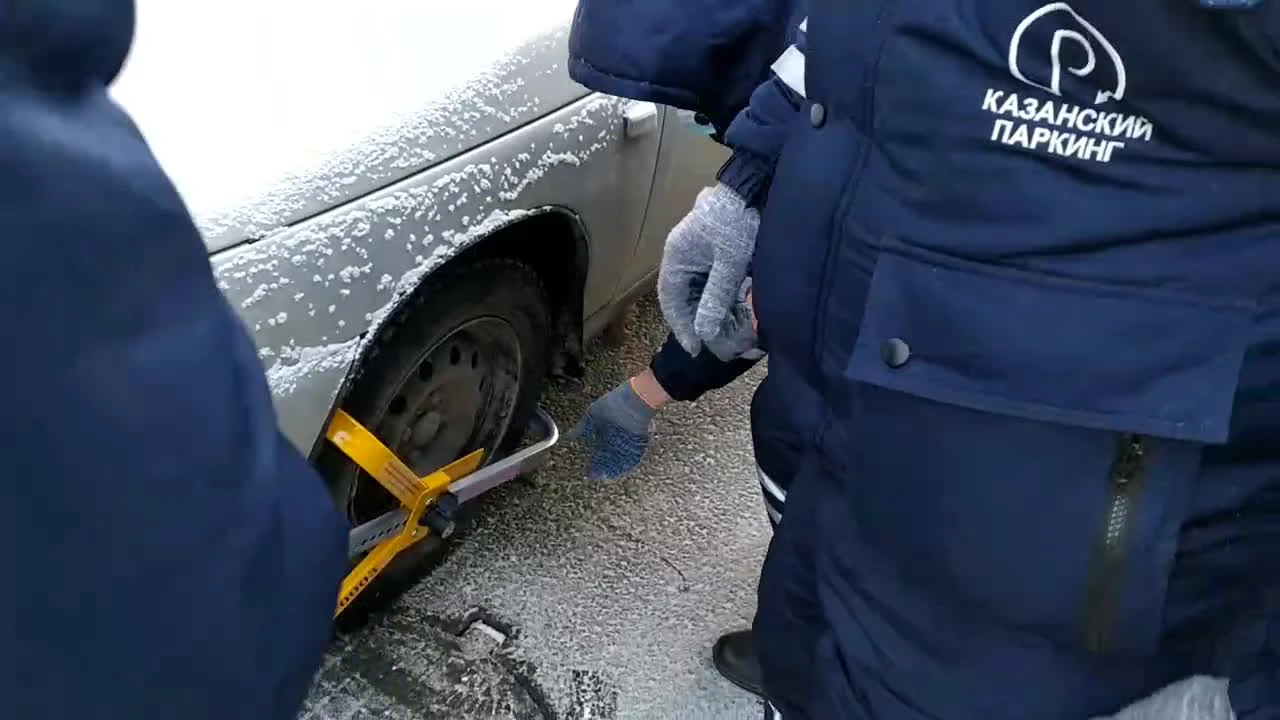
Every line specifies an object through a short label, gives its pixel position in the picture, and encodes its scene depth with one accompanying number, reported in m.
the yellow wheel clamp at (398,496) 1.83
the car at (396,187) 1.49
